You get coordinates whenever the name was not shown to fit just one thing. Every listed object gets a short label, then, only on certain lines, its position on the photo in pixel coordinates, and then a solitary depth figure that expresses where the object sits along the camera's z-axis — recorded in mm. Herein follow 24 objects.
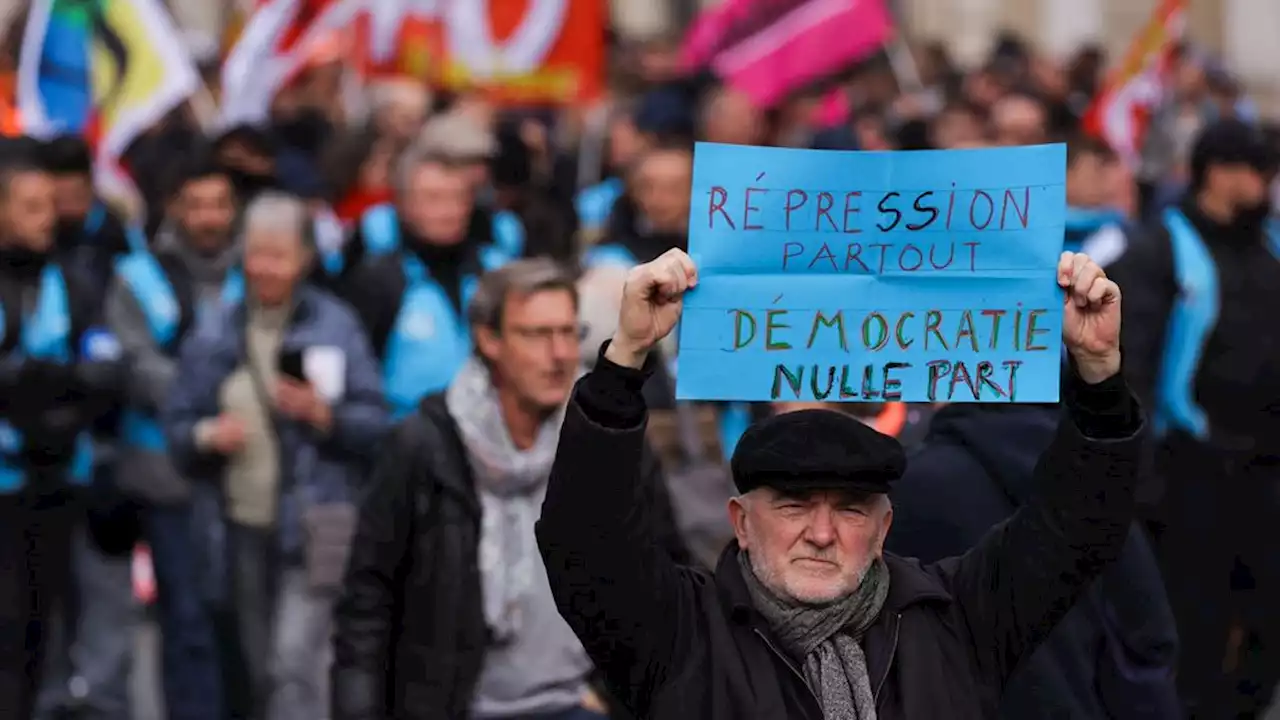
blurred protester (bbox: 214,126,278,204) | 15568
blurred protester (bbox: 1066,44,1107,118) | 32223
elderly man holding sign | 6817
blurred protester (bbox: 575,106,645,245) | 18920
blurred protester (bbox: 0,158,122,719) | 13501
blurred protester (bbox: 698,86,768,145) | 20576
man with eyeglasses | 9540
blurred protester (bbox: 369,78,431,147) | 19755
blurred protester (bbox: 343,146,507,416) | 13660
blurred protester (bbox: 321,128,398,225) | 19238
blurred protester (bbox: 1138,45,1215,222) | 27434
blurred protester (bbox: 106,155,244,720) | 14217
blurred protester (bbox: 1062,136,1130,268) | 15091
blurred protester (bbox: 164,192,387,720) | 13336
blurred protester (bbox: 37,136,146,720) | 14309
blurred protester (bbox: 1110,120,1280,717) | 13793
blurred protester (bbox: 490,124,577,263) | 16337
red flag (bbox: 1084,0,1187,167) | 25055
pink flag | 26221
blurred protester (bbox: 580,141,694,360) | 15237
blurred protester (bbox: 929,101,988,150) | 22047
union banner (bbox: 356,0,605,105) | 22153
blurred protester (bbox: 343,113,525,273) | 14667
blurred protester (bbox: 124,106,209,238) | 18182
